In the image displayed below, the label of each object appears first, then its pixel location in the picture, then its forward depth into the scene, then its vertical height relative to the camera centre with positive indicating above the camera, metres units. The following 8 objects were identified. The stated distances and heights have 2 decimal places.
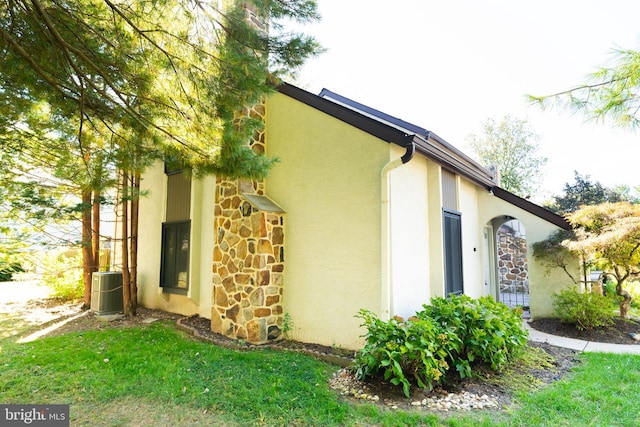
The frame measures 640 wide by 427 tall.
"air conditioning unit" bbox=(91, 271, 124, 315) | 7.91 -1.16
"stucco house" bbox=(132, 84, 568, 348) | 5.29 +0.22
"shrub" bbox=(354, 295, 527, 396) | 3.78 -1.19
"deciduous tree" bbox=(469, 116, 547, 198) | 19.84 +5.05
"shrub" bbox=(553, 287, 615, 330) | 6.41 -1.28
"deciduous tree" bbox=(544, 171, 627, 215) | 12.61 +1.85
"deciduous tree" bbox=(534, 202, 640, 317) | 6.21 +0.03
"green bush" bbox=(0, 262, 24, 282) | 12.04 -1.16
